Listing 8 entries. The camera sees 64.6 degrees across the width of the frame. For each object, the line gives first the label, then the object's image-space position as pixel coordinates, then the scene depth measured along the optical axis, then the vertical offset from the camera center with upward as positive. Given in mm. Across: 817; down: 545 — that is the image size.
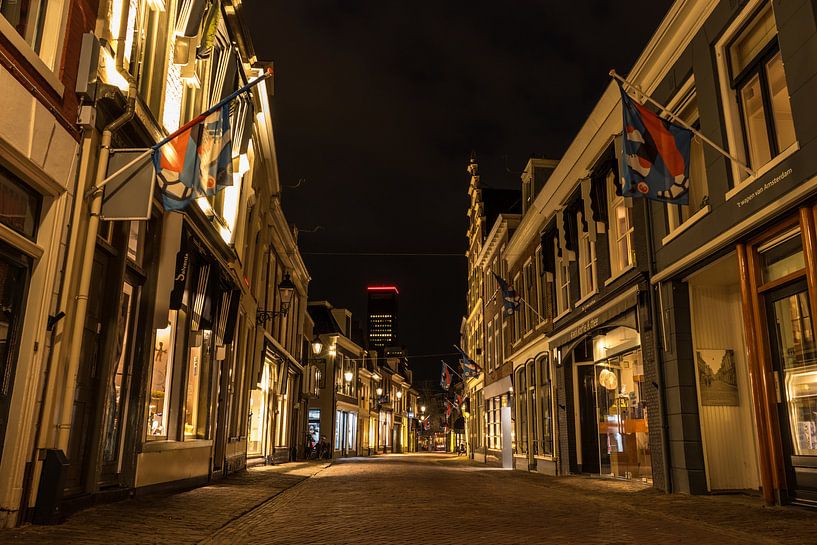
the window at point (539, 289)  21312 +4632
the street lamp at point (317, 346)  27509 +3498
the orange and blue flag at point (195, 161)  8172 +3403
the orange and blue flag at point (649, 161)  9156 +3770
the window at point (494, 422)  28438 +456
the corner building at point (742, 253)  8141 +2640
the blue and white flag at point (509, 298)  20891 +4239
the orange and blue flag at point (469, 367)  30244 +3023
